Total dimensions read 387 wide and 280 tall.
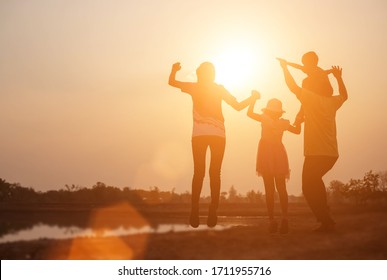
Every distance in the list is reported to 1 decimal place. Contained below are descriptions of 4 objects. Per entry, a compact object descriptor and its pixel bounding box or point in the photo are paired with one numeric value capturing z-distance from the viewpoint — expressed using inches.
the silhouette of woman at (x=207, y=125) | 319.9
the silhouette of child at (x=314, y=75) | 340.8
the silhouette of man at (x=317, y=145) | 316.2
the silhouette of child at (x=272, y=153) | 323.6
